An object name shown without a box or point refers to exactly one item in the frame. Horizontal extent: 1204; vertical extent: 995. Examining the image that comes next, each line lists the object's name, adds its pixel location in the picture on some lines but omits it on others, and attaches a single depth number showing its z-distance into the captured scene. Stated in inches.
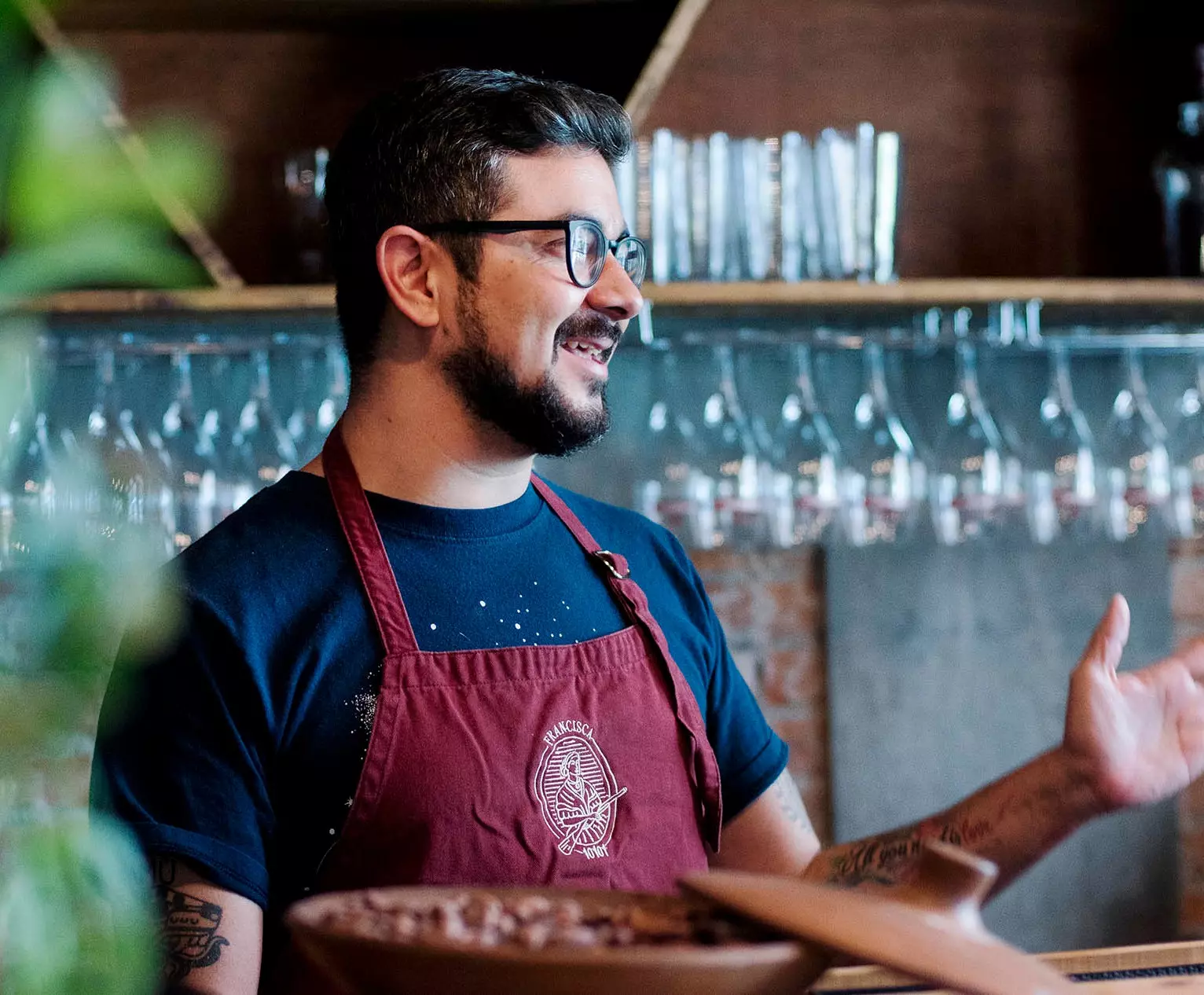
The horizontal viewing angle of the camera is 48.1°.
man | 45.3
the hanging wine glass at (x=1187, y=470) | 96.9
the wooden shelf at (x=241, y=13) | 94.5
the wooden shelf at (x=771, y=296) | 86.9
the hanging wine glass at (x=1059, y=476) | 96.0
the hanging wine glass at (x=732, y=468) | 93.7
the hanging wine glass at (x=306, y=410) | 92.1
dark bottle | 97.0
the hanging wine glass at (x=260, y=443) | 90.7
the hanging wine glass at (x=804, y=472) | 93.7
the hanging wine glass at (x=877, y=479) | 94.3
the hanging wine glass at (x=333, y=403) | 91.7
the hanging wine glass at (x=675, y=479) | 94.7
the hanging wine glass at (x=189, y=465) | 88.8
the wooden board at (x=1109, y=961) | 57.2
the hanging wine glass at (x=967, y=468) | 95.2
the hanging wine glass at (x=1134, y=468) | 96.3
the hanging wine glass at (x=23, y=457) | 80.4
